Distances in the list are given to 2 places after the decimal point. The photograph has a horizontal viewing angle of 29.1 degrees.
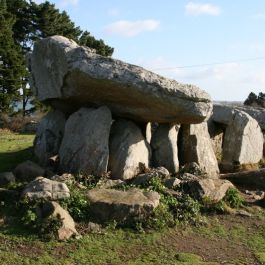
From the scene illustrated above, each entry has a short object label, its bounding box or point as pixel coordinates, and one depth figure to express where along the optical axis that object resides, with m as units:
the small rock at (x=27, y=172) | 13.05
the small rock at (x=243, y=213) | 12.08
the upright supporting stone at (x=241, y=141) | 16.56
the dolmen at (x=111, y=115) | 13.38
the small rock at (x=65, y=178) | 12.12
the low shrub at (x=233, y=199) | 12.52
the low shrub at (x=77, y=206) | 10.51
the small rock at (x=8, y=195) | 11.27
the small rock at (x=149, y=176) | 12.66
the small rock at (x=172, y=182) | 12.35
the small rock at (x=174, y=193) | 11.77
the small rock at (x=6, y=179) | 12.30
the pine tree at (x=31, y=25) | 42.78
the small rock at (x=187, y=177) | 13.08
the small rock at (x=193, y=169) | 14.04
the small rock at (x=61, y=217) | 9.72
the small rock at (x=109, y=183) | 12.42
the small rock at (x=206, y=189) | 11.95
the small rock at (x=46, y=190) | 10.73
